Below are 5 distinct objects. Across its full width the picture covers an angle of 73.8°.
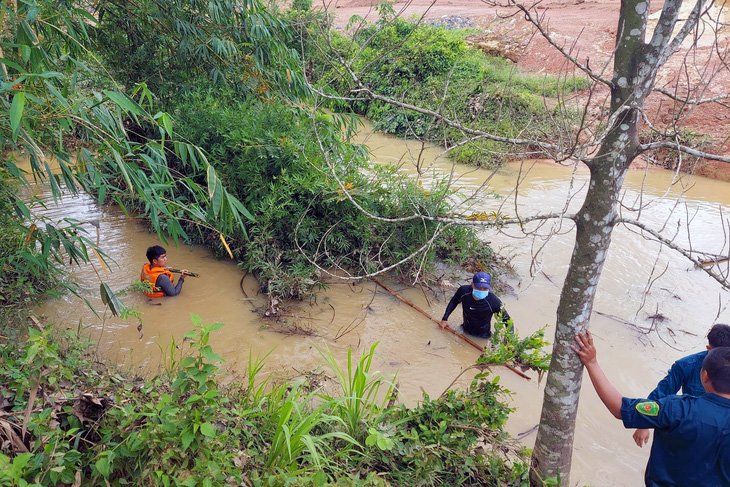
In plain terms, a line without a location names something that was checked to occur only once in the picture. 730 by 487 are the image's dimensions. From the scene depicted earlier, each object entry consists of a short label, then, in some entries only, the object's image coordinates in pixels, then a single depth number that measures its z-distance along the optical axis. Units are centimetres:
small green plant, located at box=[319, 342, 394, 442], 305
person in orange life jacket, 534
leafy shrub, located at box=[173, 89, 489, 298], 559
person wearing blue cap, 492
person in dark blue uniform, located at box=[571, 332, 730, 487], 227
